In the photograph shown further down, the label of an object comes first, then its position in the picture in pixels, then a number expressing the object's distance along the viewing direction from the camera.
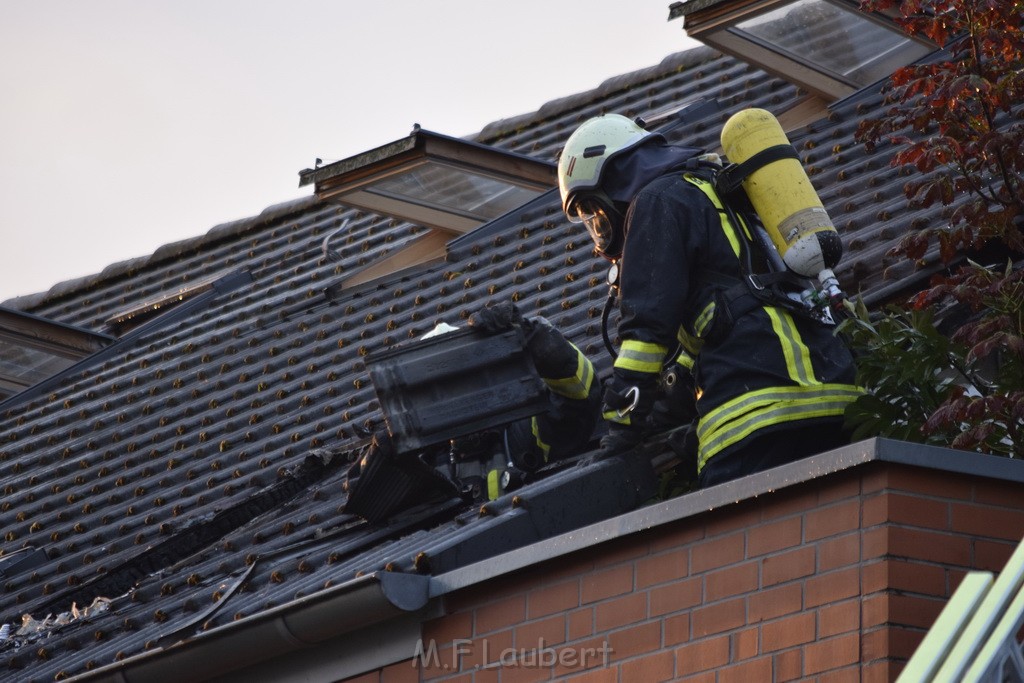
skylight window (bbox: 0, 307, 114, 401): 25.86
